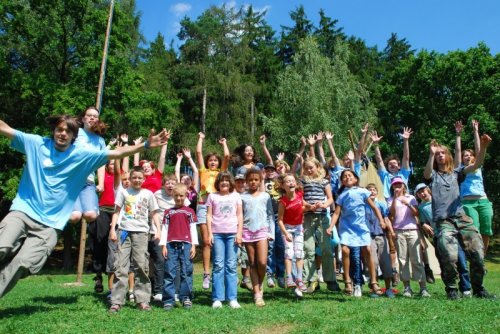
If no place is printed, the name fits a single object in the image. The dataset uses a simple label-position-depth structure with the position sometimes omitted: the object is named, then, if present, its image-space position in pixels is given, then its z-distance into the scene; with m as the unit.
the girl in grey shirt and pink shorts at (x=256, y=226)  7.08
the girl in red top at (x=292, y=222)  7.46
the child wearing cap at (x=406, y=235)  7.97
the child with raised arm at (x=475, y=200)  8.32
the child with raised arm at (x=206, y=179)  8.34
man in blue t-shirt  5.33
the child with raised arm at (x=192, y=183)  9.13
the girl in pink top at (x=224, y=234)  6.91
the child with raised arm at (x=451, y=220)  7.02
